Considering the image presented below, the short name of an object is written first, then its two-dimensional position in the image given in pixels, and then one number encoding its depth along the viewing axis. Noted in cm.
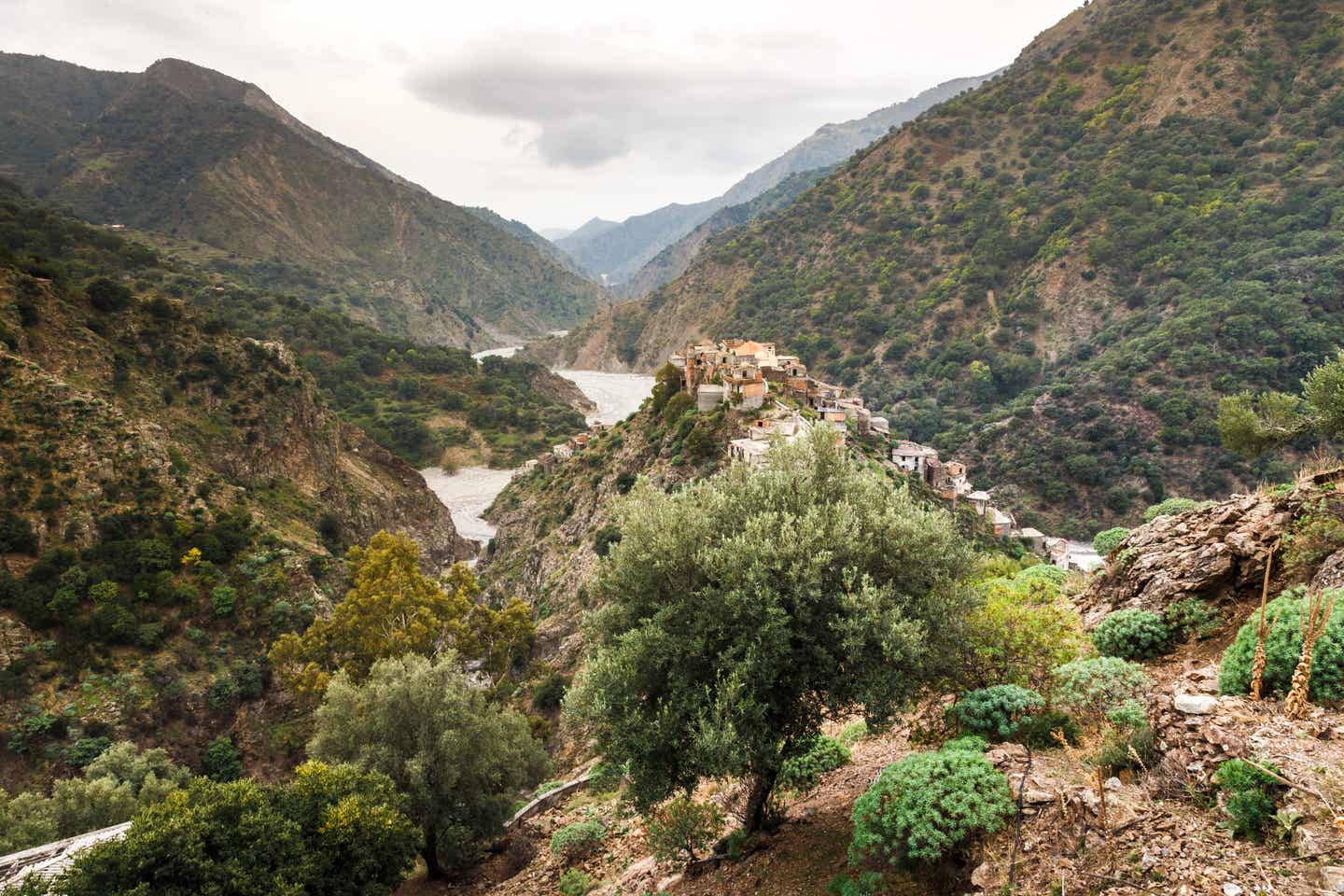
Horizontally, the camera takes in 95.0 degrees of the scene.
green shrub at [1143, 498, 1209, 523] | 2003
